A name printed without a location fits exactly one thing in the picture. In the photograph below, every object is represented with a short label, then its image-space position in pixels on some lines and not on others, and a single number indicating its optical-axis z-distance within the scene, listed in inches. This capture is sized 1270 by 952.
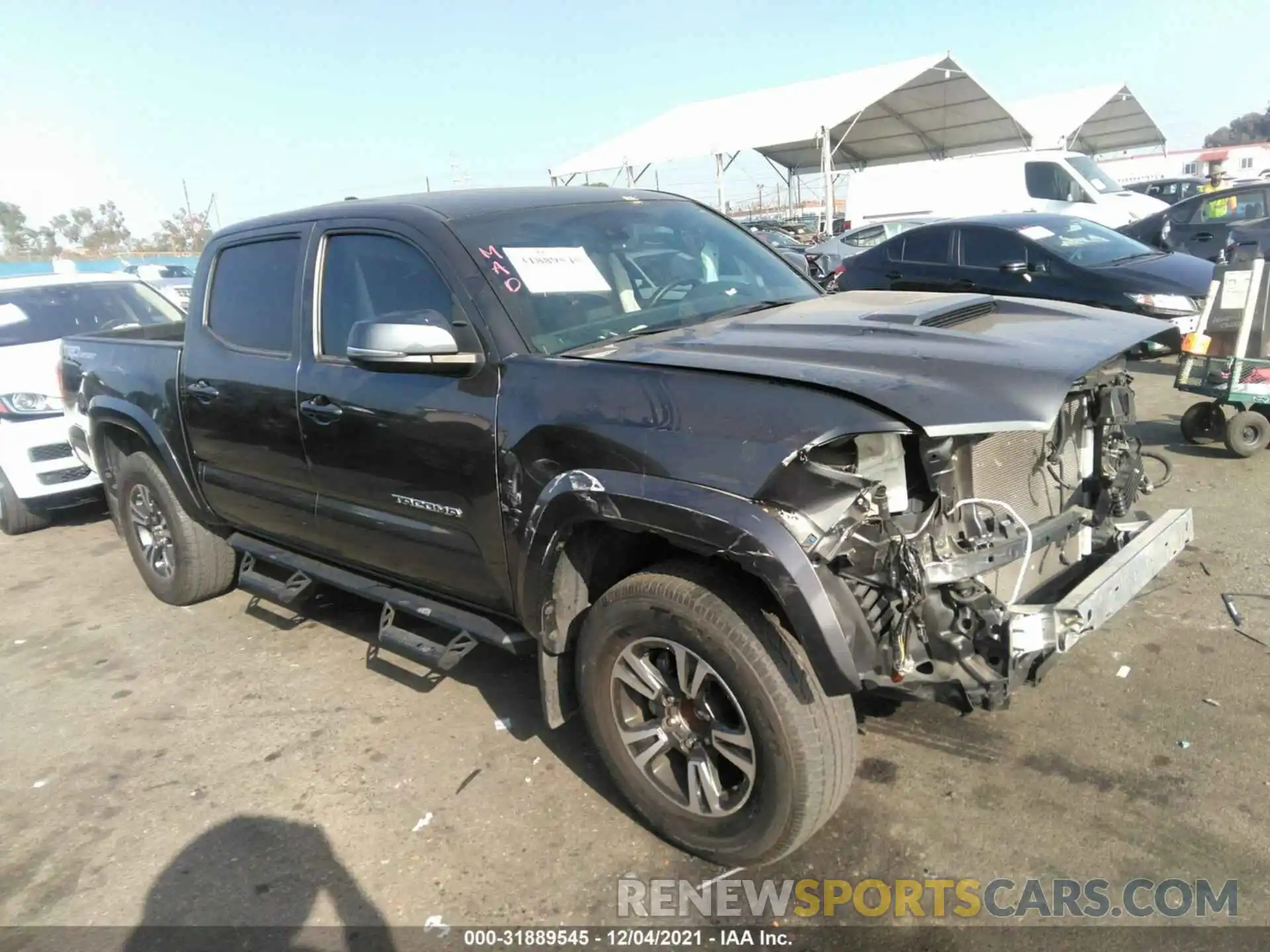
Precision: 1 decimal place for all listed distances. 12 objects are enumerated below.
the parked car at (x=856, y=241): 591.5
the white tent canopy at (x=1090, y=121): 1140.5
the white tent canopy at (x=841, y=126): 924.0
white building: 1416.1
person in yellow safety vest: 512.1
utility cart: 230.1
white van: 595.8
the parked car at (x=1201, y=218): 507.8
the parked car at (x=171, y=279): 384.7
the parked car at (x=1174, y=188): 782.5
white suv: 254.2
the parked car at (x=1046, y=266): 314.0
